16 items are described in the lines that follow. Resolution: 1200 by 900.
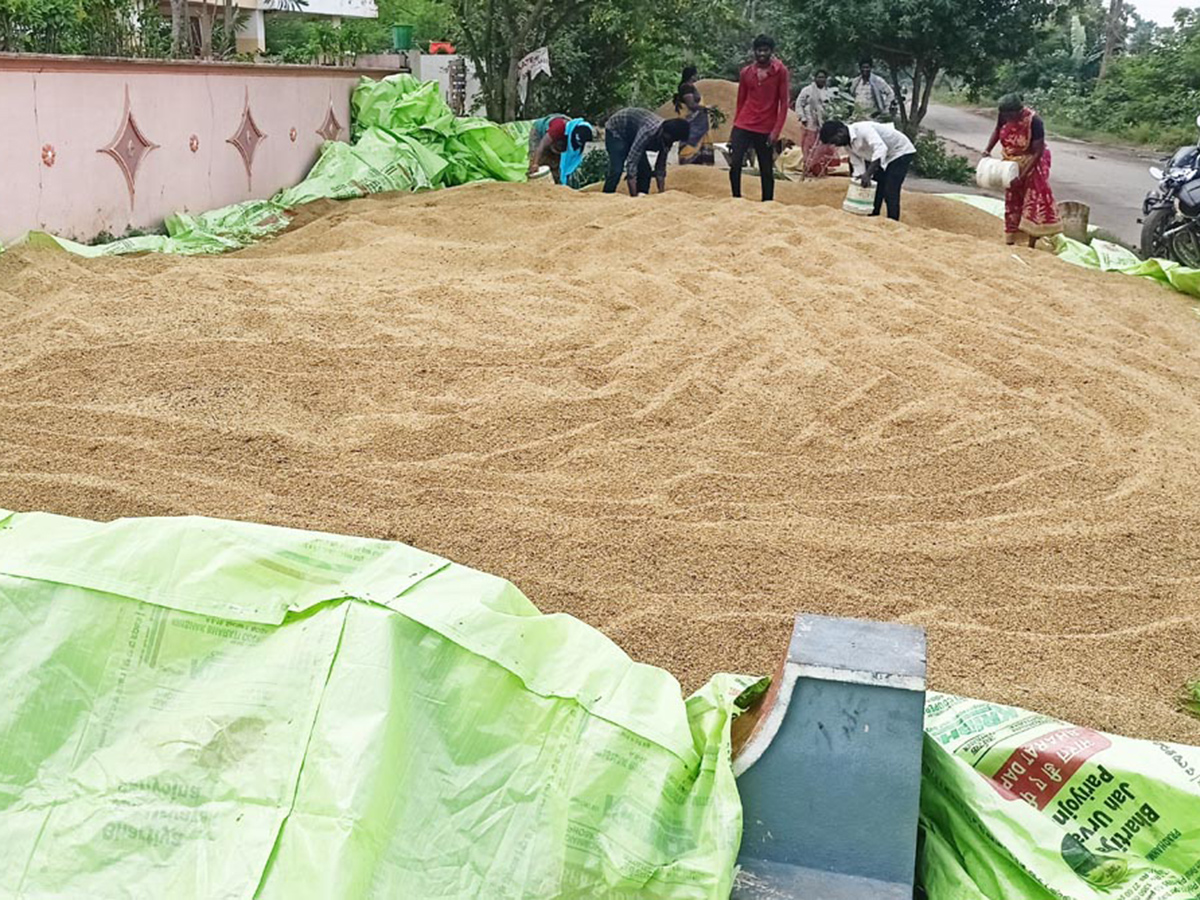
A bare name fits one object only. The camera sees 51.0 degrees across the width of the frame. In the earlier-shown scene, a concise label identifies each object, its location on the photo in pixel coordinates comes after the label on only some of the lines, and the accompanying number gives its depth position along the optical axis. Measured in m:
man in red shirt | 9.53
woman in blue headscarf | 10.60
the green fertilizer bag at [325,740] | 1.78
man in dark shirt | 9.56
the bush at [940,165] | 16.11
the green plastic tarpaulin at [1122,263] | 7.58
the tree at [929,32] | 15.85
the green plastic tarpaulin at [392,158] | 8.59
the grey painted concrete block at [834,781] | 1.85
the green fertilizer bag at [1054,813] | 1.90
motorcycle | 8.13
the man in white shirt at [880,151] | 8.84
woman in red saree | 8.50
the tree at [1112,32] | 28.86
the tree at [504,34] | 12.70
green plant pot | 13.73
